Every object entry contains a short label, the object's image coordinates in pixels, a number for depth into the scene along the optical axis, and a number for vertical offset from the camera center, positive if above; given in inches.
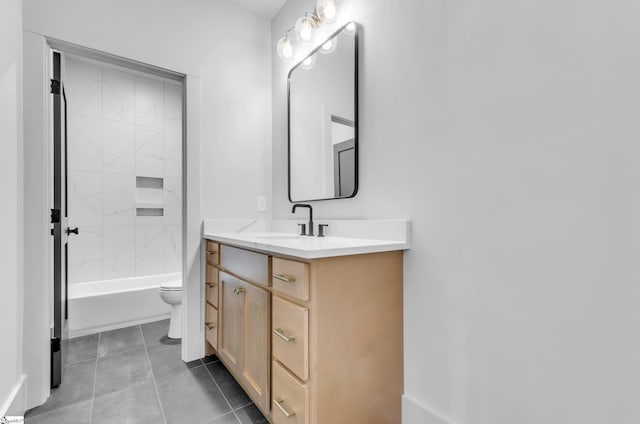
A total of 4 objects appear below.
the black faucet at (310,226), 65.5 -3.5
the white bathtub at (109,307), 95.0 -32.3
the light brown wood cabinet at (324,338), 41.3 -19.5
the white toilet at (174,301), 90.6 -27.8
